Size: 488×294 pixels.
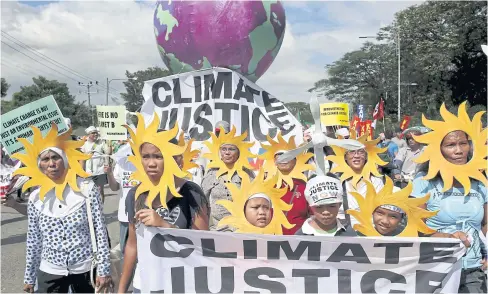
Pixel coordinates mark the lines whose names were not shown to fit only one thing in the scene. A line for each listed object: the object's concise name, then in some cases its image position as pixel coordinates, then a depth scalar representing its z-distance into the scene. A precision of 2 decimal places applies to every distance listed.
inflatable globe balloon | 6.02
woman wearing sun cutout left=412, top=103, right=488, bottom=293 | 3.67
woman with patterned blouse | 3.49
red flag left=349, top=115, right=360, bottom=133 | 11.11
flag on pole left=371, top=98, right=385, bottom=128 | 16.59
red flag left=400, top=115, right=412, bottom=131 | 14.53
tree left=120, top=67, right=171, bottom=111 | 64.44
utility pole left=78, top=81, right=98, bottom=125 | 54.97
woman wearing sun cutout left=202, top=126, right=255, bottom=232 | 4.89
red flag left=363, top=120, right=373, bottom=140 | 10.97
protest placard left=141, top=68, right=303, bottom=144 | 6.02
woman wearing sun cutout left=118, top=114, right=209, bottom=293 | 3.29
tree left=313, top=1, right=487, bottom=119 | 32.88
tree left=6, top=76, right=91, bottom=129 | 52.69
